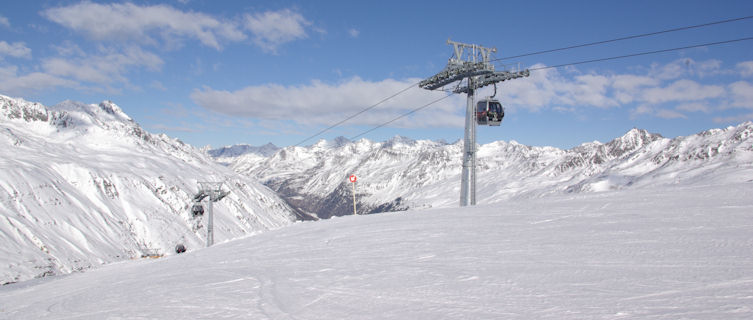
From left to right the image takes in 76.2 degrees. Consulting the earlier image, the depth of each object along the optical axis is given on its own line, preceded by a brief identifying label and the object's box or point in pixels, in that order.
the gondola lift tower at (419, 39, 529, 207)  30.91
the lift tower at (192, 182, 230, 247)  53.72
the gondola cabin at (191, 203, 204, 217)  55.31
